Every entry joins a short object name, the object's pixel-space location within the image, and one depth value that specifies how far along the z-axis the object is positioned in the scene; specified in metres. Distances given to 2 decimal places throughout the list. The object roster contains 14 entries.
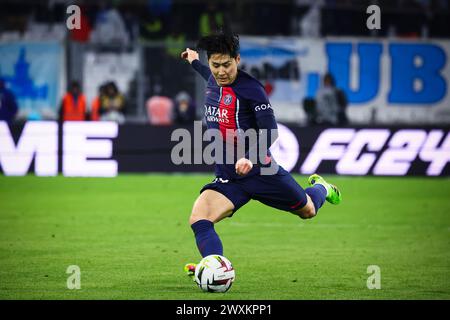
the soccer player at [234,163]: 8.69
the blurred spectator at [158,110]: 24.16
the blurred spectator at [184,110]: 22.81
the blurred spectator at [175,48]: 25.39
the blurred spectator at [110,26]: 27.23
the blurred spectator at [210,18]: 27.02
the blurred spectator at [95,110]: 22.97
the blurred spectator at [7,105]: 22.80
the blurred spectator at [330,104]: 22.97
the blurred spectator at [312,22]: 27.55
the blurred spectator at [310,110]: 23.11
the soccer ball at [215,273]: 8.39
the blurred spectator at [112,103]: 23.97
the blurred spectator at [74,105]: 22.42
